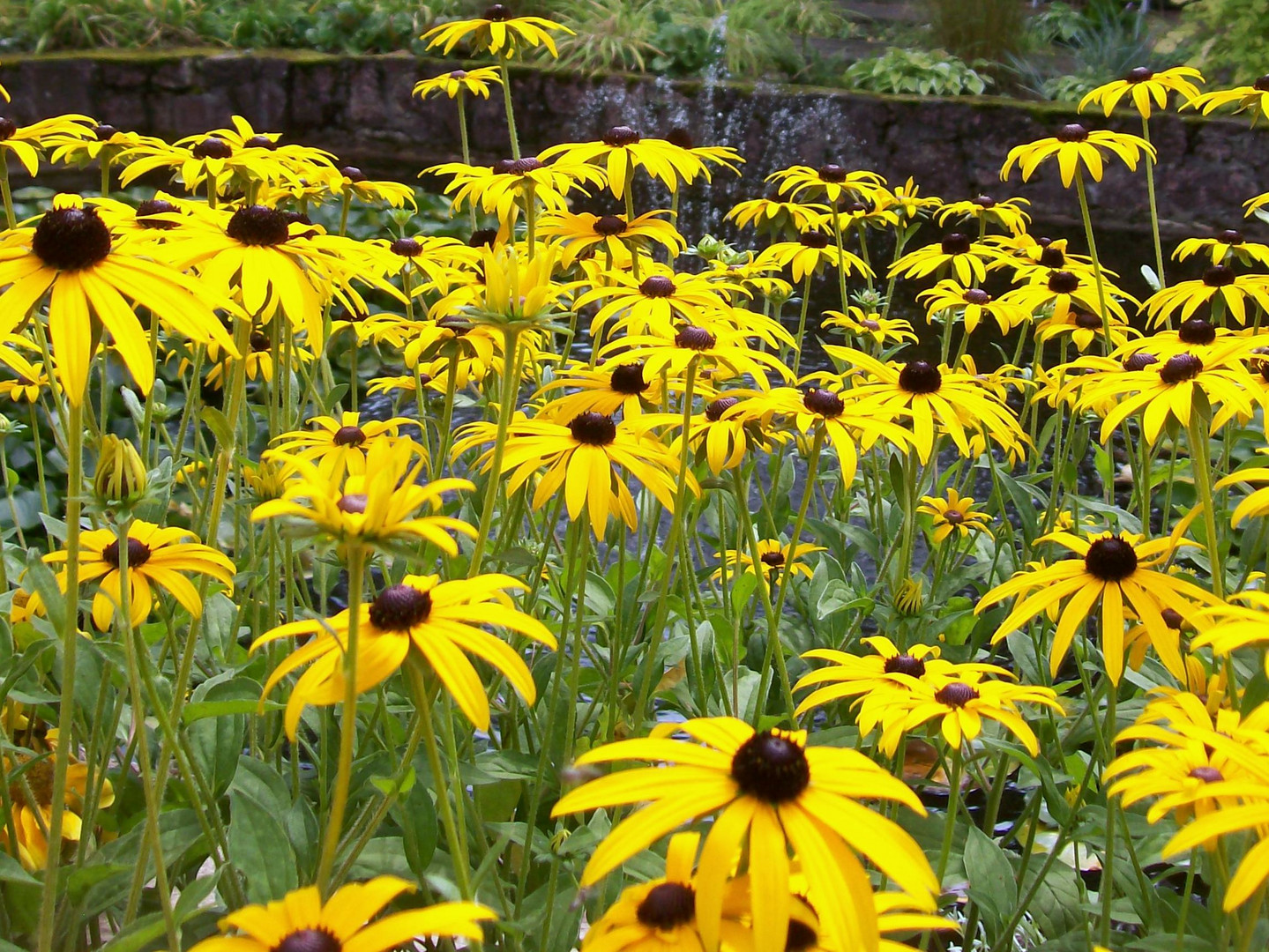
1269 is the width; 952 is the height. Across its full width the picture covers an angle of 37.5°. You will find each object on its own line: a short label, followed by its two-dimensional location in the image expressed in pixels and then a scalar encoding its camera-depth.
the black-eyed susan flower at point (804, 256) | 1.07
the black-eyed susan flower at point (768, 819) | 0.38
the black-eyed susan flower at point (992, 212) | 1.19
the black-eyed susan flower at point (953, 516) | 0.90
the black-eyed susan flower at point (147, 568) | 0.55
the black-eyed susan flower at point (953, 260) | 1.02
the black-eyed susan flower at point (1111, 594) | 0.52
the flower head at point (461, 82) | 1.04
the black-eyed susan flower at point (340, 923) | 0.38
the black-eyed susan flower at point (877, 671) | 0.54
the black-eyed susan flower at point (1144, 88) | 0.97
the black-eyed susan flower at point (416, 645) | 0.43
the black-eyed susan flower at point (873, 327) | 0.93
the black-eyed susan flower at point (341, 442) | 0.65
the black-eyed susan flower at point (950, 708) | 0.52
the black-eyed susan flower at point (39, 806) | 0.58
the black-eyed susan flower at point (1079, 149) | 0.89
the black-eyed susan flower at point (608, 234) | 0.74
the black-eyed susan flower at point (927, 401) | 0.63
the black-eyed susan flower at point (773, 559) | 0.84
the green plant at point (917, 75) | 3.19
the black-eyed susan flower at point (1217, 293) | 0.85
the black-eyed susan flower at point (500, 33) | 0.98
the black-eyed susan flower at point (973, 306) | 0.95
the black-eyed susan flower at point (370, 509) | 0.41
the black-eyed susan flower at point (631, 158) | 0.77
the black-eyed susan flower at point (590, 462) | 0.56
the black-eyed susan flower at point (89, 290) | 0.45
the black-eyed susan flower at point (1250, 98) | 0.99
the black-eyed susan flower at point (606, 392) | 0.61
